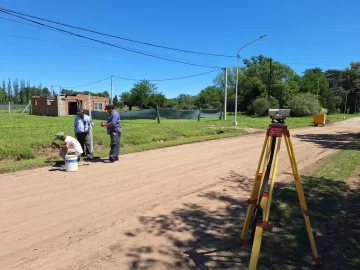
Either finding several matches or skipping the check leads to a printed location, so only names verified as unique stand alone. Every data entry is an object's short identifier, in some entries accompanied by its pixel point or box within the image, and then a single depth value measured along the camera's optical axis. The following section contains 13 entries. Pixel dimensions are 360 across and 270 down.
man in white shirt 8.28
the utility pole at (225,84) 27.77
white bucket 7.51
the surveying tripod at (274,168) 3.13
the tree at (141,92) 75.50
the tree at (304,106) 46.97
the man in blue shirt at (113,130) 8.89
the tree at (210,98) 75.72
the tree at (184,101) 76.06
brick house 44.52
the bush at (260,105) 48.76
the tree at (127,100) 76.89
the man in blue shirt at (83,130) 9.36
